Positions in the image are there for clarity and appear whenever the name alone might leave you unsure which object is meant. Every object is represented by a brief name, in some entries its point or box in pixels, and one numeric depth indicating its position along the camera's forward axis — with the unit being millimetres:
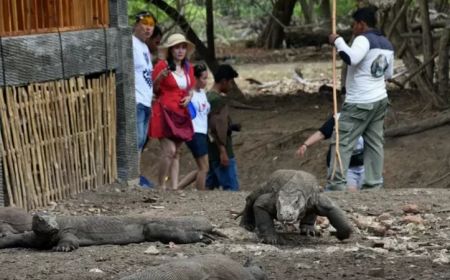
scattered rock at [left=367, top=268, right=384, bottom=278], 9070
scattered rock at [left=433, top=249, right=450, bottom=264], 9656
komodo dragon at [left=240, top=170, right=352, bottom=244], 10372
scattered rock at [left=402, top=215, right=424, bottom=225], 11824
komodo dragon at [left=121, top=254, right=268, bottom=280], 7520
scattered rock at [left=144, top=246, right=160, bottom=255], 10165
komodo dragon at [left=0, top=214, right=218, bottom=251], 10704
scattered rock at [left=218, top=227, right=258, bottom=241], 11127
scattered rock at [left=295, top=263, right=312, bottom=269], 9493
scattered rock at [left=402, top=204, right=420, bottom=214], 12553
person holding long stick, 14572
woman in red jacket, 15184
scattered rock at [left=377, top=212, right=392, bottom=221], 12205
